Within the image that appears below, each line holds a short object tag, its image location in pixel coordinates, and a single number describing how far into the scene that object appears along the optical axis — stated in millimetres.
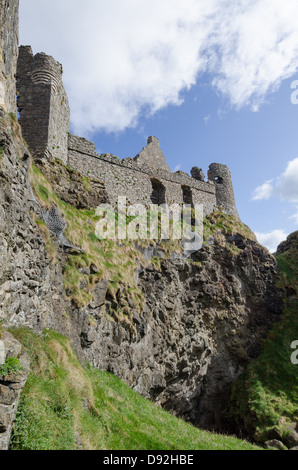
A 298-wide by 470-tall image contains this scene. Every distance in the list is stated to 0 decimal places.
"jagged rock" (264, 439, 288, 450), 17436
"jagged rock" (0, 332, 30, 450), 5359
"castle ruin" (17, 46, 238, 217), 19359
